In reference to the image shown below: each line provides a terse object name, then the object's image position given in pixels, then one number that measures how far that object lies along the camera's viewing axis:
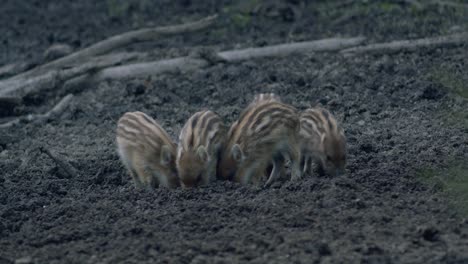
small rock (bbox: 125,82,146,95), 23.97
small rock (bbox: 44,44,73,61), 26.28
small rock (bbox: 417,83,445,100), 21.36
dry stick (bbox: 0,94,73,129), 22.57
